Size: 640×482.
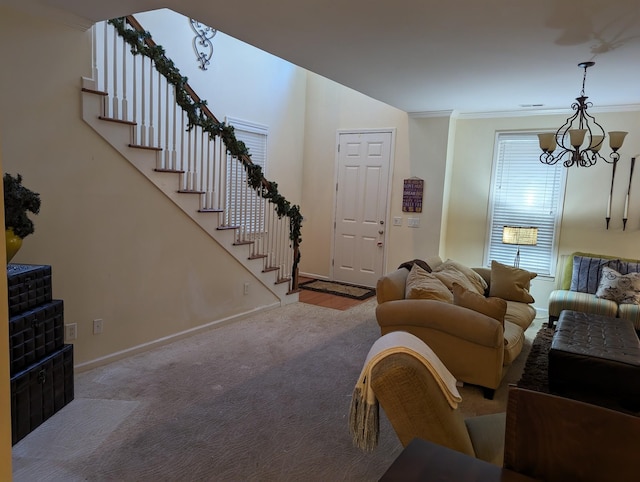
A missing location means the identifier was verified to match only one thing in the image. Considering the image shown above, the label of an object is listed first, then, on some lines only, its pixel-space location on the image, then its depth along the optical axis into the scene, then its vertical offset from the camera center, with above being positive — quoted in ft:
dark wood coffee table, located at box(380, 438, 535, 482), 3.46 -2.19
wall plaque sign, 19.45 +0.43
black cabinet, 7.75 -3.25
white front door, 20.66 -0.20
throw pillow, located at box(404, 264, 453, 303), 10.83 -2.15
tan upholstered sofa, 9.77 -2.95
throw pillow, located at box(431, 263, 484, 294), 12.51 -2.13
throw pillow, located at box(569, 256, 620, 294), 15.65 -2.18
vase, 7.68 -1.04
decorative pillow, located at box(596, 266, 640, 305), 14.26 -2.48
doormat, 19.80 -4.30
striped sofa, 14.03 -2.81
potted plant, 7.59 -0.45
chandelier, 11.48 +2.06
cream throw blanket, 4.69 -2.14
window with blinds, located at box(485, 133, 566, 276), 17.53 +0.44
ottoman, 8.98 -3.25
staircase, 10.73 +1.09
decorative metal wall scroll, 16.11 +5.79
